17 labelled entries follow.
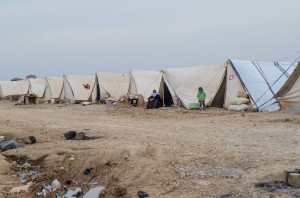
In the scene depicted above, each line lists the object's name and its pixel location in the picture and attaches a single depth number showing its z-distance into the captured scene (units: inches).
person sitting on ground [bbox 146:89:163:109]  695.1
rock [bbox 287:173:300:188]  192.0
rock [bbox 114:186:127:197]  219.6
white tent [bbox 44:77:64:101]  1090.4
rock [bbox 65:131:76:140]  371.6
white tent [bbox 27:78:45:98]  1219.2
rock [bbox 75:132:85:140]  364.9
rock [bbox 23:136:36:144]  364.5
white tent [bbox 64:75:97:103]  961.8
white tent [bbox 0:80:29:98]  1374.3
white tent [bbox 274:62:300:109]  526.6
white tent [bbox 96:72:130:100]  922.7
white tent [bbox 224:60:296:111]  605.3
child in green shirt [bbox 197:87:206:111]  636.2
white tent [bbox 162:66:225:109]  672.4
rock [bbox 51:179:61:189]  256.2
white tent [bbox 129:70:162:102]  792.9
